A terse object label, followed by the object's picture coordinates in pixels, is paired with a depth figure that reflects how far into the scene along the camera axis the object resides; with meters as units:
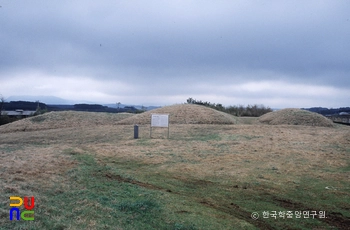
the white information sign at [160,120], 15.59
